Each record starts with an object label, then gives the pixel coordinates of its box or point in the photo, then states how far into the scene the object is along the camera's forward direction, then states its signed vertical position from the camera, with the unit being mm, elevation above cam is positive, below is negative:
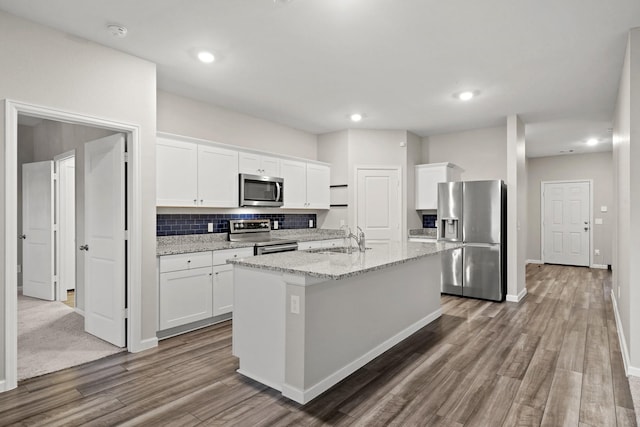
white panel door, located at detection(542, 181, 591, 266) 8141 -226
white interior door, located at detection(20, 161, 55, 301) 5117 -205
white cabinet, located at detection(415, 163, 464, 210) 6004 +602
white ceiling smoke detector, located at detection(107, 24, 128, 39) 2719 +1445
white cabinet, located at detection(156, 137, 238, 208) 3801 +474
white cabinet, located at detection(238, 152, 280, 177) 4680 +699
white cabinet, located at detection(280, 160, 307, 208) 5371 +494
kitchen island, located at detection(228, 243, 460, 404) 2359 -758
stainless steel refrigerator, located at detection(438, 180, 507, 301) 5098 -337
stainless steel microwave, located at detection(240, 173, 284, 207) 4621 +339
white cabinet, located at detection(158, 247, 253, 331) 3521 -754
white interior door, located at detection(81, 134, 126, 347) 3295 -223
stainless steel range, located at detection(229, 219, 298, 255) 4461 -301
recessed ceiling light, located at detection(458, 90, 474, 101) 4191 +1425
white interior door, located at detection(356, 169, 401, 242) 6000 +194
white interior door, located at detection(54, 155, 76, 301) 5117 -86
